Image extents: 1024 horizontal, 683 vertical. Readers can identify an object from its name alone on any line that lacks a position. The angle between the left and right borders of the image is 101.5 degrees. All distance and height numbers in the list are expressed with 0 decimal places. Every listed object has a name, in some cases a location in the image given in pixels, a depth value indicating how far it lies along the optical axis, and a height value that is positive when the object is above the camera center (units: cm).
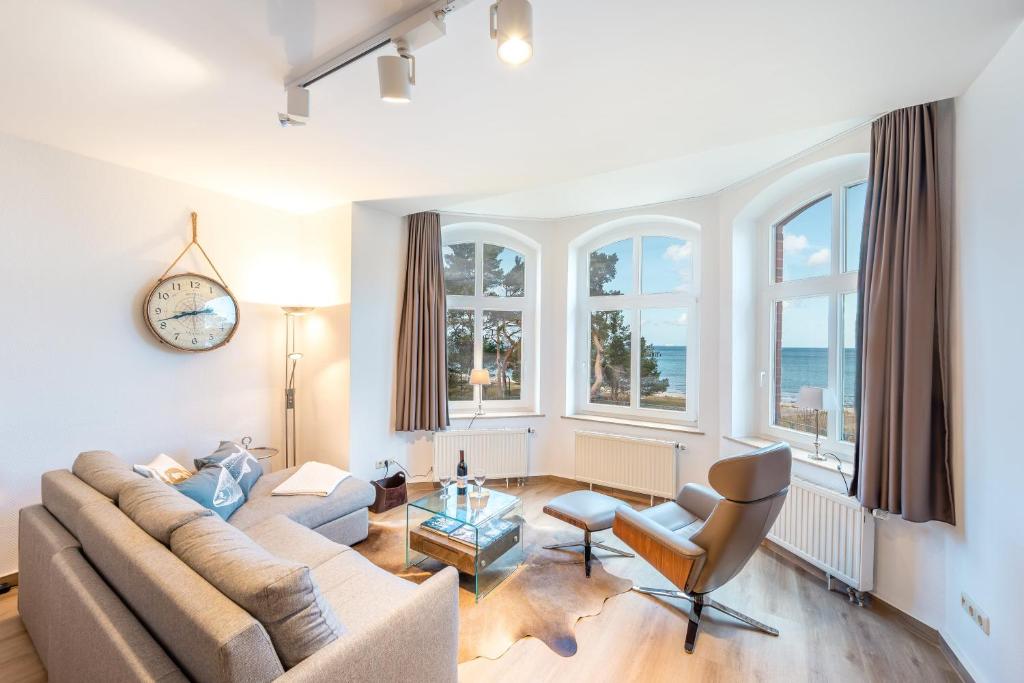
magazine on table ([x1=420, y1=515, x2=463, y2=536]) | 261 -117
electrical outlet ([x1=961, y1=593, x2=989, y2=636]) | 177 -116
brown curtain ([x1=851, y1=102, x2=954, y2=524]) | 202 +7
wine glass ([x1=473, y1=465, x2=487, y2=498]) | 288 -94
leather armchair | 192 -92
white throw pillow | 241 -81
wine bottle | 293 -95
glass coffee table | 249 -120
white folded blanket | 278 -98
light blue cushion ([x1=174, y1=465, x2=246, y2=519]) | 234 -88
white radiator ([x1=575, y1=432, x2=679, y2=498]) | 365 -109
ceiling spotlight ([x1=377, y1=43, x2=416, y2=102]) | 148 +96
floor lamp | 369 -49
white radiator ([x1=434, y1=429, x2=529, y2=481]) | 404 -106
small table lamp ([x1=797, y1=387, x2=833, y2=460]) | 264 -34
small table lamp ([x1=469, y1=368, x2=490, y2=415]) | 396 -33
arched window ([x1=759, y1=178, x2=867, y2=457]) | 280 +25
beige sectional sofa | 107 -82
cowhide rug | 209 -147
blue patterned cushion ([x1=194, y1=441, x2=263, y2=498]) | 273 -83
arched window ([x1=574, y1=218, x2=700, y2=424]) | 396 +23
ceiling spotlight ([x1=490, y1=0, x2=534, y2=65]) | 121 +92
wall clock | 295 +20
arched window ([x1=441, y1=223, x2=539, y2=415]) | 447 +30
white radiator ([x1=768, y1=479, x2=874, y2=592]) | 230 -111
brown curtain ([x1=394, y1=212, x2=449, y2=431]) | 389 +2
